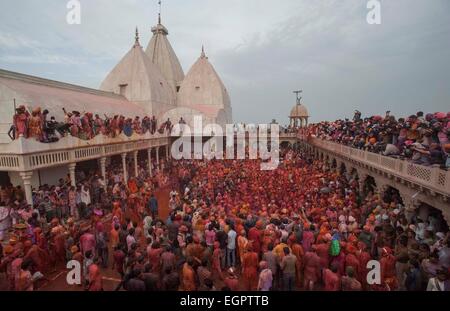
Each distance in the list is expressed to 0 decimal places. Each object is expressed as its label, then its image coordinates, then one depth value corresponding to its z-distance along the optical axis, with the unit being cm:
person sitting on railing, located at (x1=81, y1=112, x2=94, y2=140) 1351
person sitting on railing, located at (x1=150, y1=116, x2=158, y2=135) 2326
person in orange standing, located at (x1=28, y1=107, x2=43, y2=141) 1018
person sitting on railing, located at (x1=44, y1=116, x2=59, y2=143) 1096
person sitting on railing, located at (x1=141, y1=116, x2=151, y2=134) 2113
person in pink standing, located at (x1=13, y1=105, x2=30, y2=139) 973
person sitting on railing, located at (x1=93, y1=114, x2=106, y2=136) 1491
